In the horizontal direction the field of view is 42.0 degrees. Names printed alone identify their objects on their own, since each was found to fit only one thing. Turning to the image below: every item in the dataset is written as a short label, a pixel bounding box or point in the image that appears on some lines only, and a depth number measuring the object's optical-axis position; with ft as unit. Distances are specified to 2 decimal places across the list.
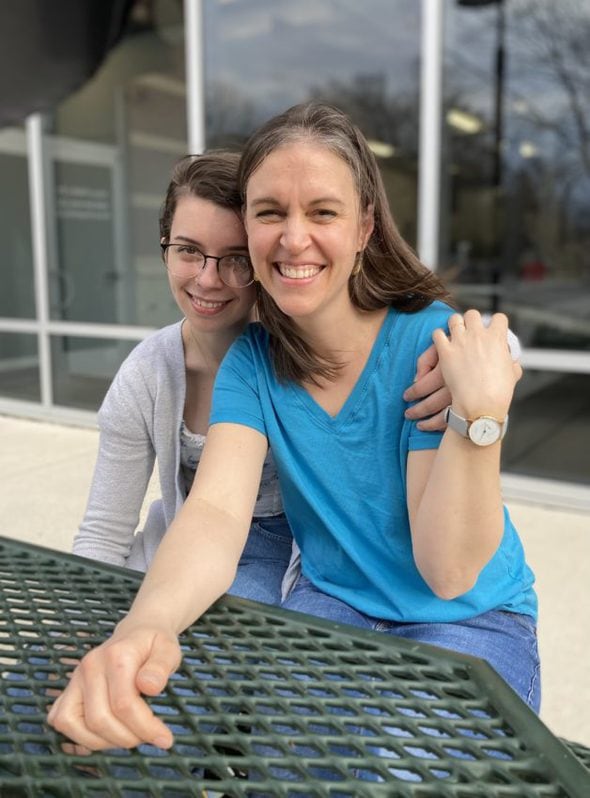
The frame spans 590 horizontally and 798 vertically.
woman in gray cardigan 4.99
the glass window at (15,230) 21.66
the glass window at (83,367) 20.67
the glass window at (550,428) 14.46
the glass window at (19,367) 22.43
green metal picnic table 2.32
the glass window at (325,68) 15.39
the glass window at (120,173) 19.01
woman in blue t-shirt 3.91
